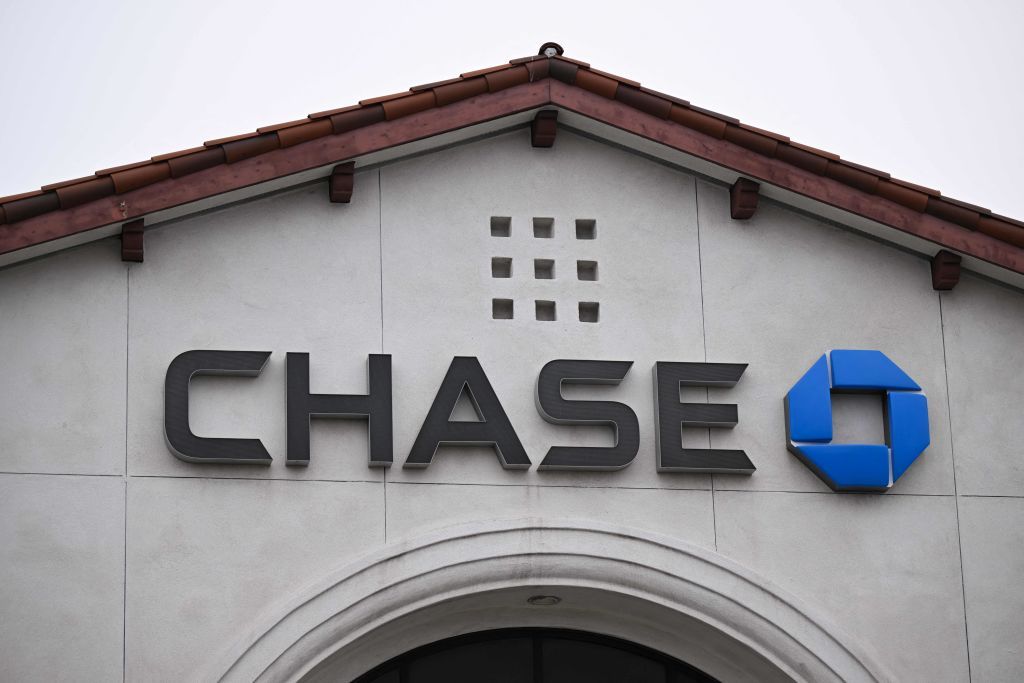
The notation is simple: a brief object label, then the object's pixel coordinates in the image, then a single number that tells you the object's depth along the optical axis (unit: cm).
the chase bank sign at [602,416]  1130
